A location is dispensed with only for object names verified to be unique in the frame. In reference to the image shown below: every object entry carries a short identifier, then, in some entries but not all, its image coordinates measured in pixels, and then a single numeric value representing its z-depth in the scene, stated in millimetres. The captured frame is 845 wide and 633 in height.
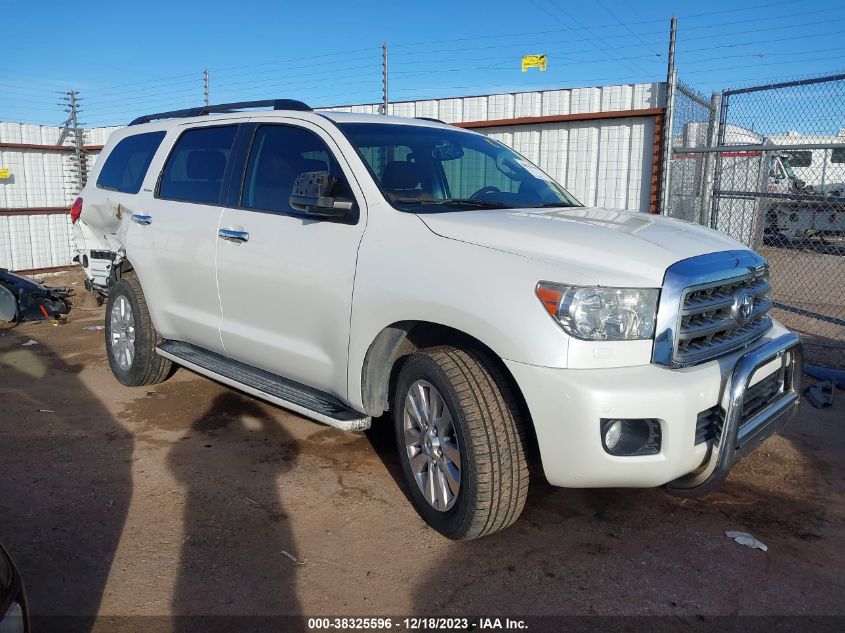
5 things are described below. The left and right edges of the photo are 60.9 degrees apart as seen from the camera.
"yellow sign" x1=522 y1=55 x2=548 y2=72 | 10219
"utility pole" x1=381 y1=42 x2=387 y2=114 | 10698
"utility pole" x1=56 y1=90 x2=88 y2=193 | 13070
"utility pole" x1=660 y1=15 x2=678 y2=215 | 7902
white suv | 2869
